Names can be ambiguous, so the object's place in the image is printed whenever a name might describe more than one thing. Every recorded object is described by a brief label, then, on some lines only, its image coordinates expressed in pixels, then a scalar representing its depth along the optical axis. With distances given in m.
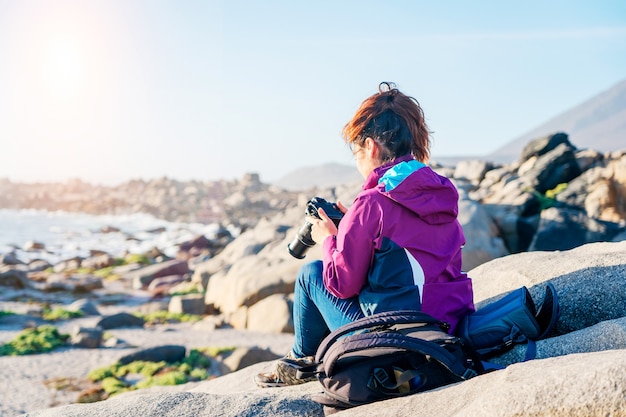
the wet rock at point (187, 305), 15.32
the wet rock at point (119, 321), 13.25
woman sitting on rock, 3.53
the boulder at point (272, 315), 11.84
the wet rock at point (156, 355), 10.16
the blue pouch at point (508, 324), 3.86
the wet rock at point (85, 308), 15.63
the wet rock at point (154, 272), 21.05
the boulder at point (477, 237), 12.09
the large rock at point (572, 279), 4.46
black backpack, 3.22
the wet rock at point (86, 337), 11.62
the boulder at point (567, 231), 13.70
